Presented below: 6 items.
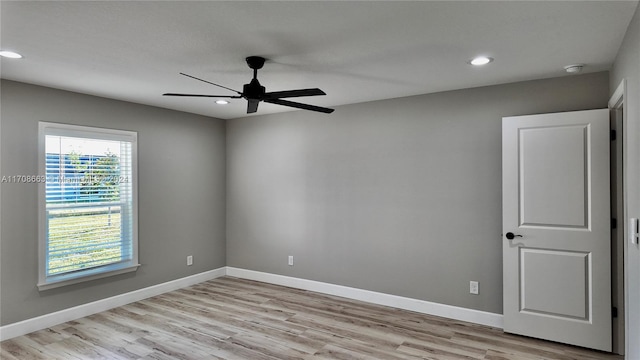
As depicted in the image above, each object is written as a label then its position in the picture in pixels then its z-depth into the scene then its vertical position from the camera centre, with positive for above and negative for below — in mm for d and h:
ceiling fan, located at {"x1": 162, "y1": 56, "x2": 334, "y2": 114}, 2613 +639
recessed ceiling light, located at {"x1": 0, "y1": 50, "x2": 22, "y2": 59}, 2678 +958
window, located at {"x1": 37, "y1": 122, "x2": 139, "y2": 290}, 3652 -216
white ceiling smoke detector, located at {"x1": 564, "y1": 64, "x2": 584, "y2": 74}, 3033 +953
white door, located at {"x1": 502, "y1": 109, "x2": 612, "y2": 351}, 3088 -400
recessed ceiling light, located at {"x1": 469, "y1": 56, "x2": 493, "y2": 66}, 2869 +962
